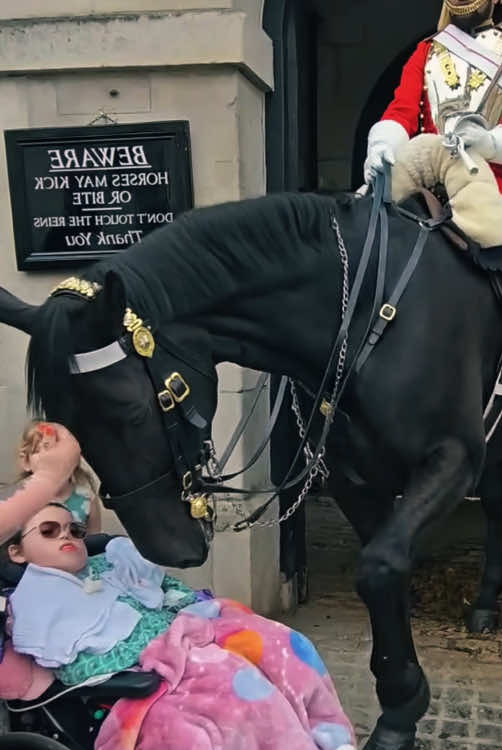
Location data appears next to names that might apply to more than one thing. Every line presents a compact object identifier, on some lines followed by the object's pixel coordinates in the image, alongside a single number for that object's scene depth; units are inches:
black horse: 80.1
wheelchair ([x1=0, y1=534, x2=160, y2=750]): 85.5
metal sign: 148.6
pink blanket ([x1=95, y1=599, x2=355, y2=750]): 82.4
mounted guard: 103.8
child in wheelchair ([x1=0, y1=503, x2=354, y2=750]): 83.2
